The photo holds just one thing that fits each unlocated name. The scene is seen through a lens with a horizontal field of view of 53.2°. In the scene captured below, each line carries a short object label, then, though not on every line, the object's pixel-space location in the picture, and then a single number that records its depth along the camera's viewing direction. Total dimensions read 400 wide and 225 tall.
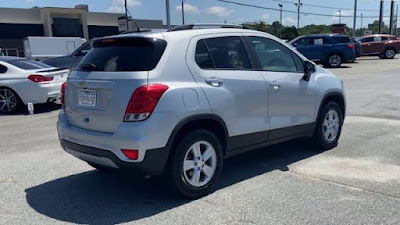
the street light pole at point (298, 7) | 65.94
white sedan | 10.01
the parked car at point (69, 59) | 16.27
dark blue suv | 23.12
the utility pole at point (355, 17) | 49.28
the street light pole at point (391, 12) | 44.59
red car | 31.05
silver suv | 3.82
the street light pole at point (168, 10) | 21.05
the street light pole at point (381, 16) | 43.30
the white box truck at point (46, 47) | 28.25
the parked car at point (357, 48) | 26.30
